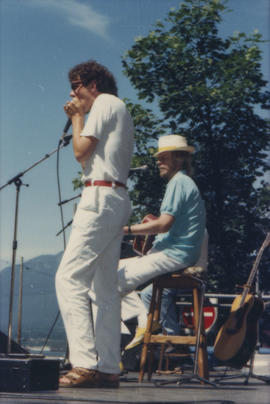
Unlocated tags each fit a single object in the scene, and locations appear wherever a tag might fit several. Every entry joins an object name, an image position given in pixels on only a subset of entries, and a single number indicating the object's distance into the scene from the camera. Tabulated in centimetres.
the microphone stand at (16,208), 469
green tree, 1758
